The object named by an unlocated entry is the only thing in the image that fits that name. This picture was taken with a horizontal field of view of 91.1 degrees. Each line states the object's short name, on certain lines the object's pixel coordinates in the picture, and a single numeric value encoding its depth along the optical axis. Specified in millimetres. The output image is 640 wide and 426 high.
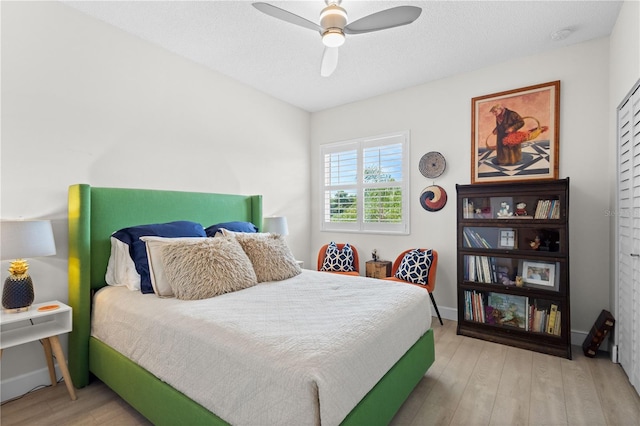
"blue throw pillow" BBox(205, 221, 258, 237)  2928
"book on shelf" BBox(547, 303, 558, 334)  2646
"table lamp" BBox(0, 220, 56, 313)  1748
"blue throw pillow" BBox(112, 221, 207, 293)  2171
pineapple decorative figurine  1865
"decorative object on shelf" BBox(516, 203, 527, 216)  2822
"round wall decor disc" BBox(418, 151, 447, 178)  3484
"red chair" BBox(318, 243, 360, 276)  3829
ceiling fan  1829
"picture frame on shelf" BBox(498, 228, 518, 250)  2867
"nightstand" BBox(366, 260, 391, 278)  3670
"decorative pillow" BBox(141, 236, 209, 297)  2062
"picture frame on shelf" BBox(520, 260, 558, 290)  2696
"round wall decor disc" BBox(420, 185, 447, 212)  3488
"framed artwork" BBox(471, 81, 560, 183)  2893
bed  1487
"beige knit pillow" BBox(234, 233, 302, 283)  2502
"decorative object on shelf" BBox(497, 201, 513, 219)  2895
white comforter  1173
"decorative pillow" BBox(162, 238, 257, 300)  2002
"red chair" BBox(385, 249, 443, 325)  3213
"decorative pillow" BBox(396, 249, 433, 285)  3244
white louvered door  2008
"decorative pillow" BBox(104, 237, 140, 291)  2240
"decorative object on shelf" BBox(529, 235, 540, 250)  2777
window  3820
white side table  1827
